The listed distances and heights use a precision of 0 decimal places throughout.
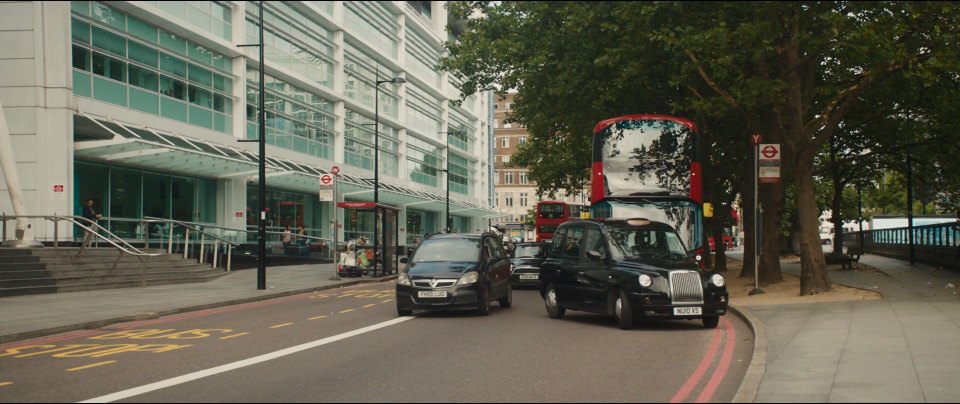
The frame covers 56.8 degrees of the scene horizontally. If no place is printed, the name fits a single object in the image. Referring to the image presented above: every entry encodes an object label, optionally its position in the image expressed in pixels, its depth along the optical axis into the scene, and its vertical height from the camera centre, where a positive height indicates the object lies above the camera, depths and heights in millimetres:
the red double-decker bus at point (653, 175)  20344 +773
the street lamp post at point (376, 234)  29328 -843
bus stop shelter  29370 -1195
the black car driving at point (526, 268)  24578 -1650
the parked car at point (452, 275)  15195 -1174
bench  28297 -1628
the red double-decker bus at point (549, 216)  50031 -426
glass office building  27609 +4245
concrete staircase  20672 -1590
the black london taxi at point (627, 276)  12938 -1038
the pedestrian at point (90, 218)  23953 -274
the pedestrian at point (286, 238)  37916 -1242
